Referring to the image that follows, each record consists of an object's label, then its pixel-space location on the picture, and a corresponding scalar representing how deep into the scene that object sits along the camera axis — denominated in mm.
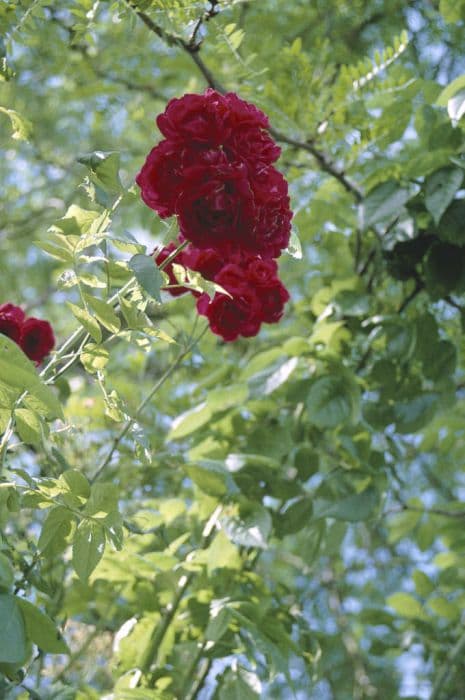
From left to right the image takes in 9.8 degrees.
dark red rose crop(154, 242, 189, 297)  2237
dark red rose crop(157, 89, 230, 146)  2104
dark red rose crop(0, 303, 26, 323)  2259
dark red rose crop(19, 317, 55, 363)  2263
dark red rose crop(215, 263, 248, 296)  2252
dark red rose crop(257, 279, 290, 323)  2281
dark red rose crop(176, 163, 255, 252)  2090
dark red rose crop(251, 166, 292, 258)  2111
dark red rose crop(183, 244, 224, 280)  2219
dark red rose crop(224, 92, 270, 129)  2111
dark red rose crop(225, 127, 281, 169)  2110
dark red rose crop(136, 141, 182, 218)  2121
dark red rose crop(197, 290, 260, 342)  2266
